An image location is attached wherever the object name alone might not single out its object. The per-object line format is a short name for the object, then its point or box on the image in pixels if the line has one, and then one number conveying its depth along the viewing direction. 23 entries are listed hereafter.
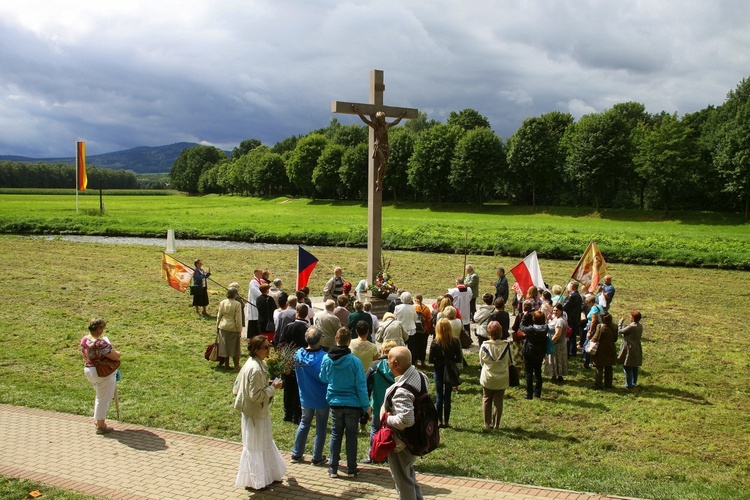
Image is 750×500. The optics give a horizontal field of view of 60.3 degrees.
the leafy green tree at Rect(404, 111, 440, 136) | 116.52
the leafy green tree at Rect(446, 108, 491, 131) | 95.44
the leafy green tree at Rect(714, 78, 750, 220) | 57.44
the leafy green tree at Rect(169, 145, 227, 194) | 156.00
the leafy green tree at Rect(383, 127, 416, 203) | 86.50
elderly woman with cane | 9.59
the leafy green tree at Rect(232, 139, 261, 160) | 167.01
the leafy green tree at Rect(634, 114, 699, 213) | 63.69
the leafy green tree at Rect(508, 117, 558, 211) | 74.75
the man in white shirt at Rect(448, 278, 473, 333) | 15.20
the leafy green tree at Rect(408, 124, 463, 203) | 80.81
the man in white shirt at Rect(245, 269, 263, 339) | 14.88
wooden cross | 16.94
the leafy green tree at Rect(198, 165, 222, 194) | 143.25
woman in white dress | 7.51
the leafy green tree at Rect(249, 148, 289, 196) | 110.50
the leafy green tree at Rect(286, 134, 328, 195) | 100.25
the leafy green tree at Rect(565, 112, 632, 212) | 69.56
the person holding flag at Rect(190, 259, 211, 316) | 18.95
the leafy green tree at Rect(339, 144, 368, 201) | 87.44
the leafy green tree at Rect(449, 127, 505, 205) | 77.50
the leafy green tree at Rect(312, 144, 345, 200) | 92.62
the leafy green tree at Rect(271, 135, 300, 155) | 144.88
